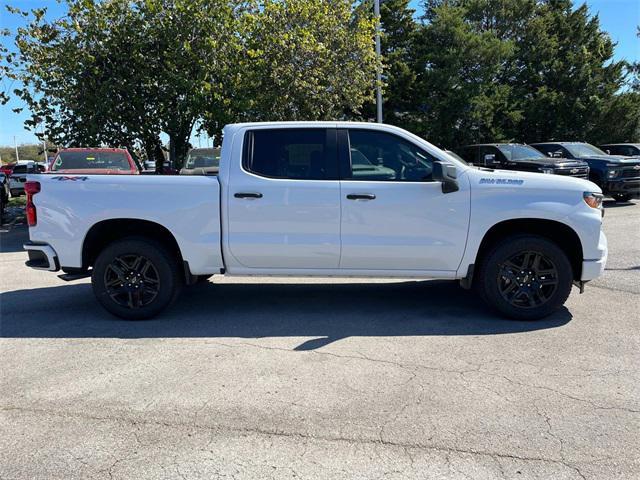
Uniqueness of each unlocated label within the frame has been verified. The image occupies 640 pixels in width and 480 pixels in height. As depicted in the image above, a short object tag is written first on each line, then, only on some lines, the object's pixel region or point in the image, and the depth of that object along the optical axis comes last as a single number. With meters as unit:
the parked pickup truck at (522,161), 14.35
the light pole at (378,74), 17.22
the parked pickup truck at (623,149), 20.27
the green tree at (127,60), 14.69
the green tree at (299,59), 14.98
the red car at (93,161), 11.80
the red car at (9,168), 22.77
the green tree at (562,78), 28.61
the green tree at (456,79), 25.78
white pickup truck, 5.17
